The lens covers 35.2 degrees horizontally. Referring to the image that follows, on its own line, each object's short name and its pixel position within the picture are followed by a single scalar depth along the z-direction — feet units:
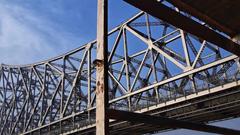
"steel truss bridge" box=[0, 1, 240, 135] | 113.80
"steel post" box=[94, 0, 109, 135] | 19.57
